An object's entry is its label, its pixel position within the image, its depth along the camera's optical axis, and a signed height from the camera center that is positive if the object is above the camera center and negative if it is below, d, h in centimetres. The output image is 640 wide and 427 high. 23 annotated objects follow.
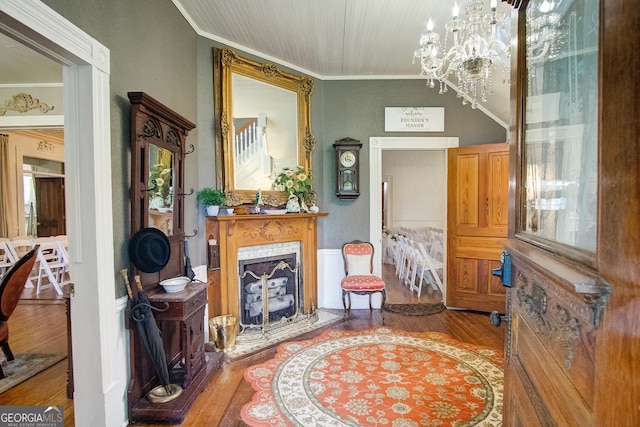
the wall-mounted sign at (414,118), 414 +118
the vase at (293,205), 357 +1
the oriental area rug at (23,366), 237 -135
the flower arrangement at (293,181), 359 +29
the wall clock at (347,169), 404 +48
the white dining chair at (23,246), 484 -65
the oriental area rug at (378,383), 197 -137
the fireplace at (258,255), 307 -54
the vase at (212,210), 298 -4
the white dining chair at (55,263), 459 -88
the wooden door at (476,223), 384 -25
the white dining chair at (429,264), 468 -94
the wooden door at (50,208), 691 -1
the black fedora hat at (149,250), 195 -28
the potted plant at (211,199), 296 +7
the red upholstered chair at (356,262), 384 -76
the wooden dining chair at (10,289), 250 -68
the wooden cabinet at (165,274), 195 -50
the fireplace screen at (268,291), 333 -98
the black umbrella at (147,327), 187 -75
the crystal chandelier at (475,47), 226 +125
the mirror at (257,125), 322 +94
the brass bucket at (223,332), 284 -119
